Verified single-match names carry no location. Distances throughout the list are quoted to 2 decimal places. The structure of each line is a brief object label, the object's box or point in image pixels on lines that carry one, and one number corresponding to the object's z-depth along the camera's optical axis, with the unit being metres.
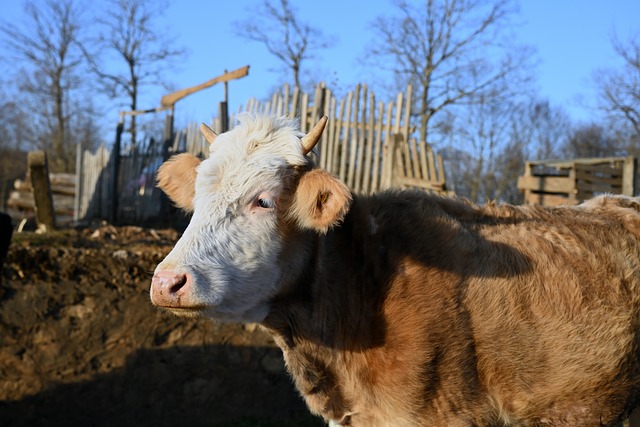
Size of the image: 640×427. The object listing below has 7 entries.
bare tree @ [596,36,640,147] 22.41
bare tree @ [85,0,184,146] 29.27
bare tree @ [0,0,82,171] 30.02
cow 3.45
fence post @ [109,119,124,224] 14.31
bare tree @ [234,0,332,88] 27.14
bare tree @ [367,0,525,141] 24.91
